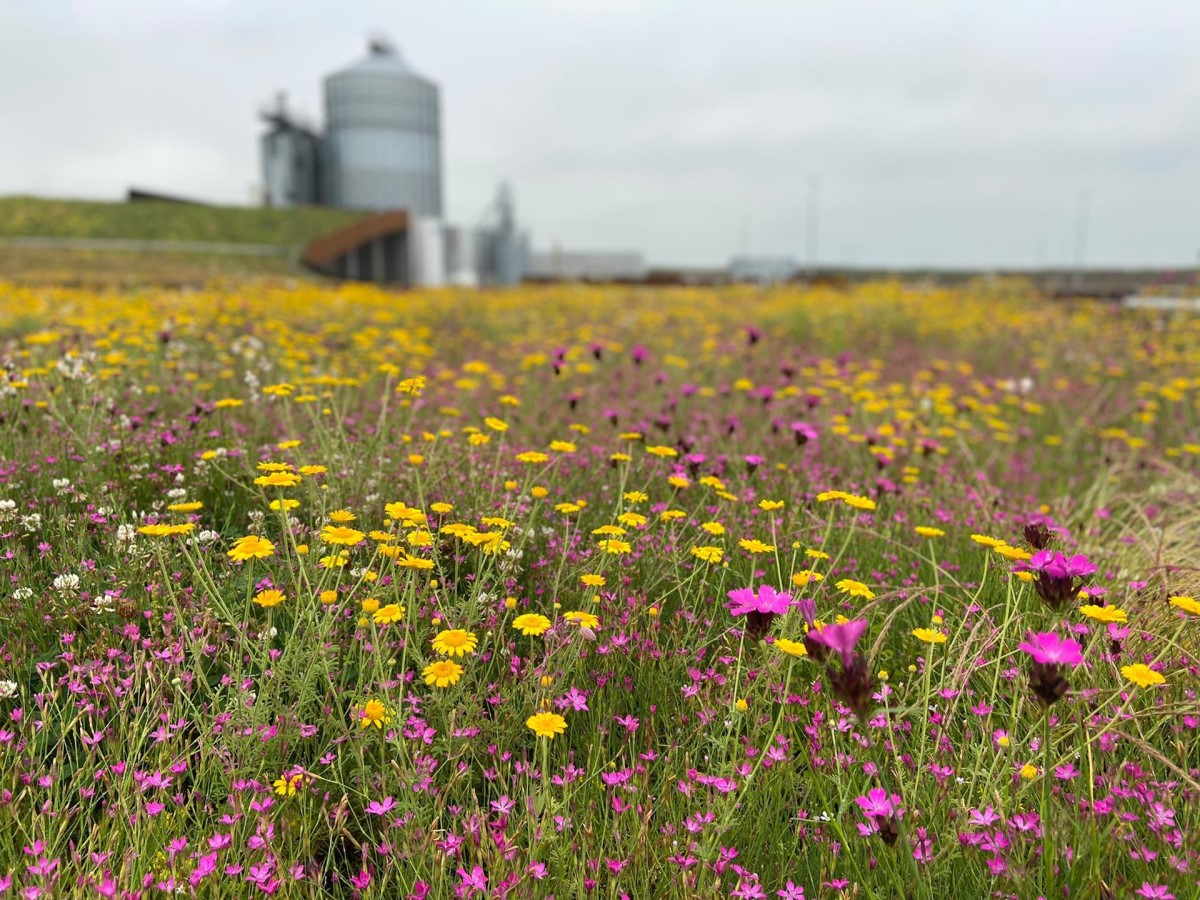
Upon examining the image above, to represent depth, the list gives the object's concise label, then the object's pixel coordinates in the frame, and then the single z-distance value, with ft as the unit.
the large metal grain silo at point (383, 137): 143.23
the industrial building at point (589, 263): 184.24
